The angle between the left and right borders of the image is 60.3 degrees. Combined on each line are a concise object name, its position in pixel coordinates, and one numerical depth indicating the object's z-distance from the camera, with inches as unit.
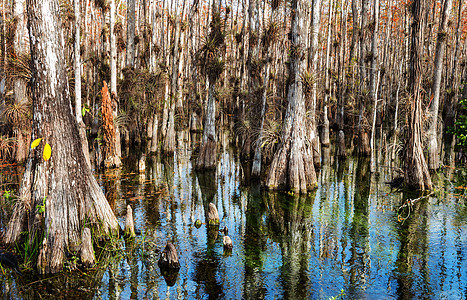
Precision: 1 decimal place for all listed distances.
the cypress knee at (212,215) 359.9
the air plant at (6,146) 544.7
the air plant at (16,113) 527.2
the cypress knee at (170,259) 264.8
